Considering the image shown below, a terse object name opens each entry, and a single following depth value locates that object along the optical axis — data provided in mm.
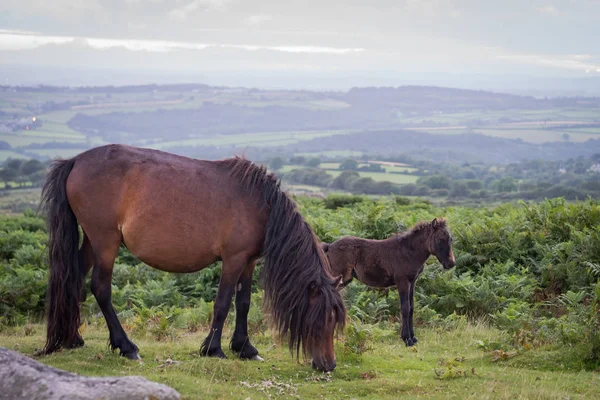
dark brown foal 10672
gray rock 4855
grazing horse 8109
